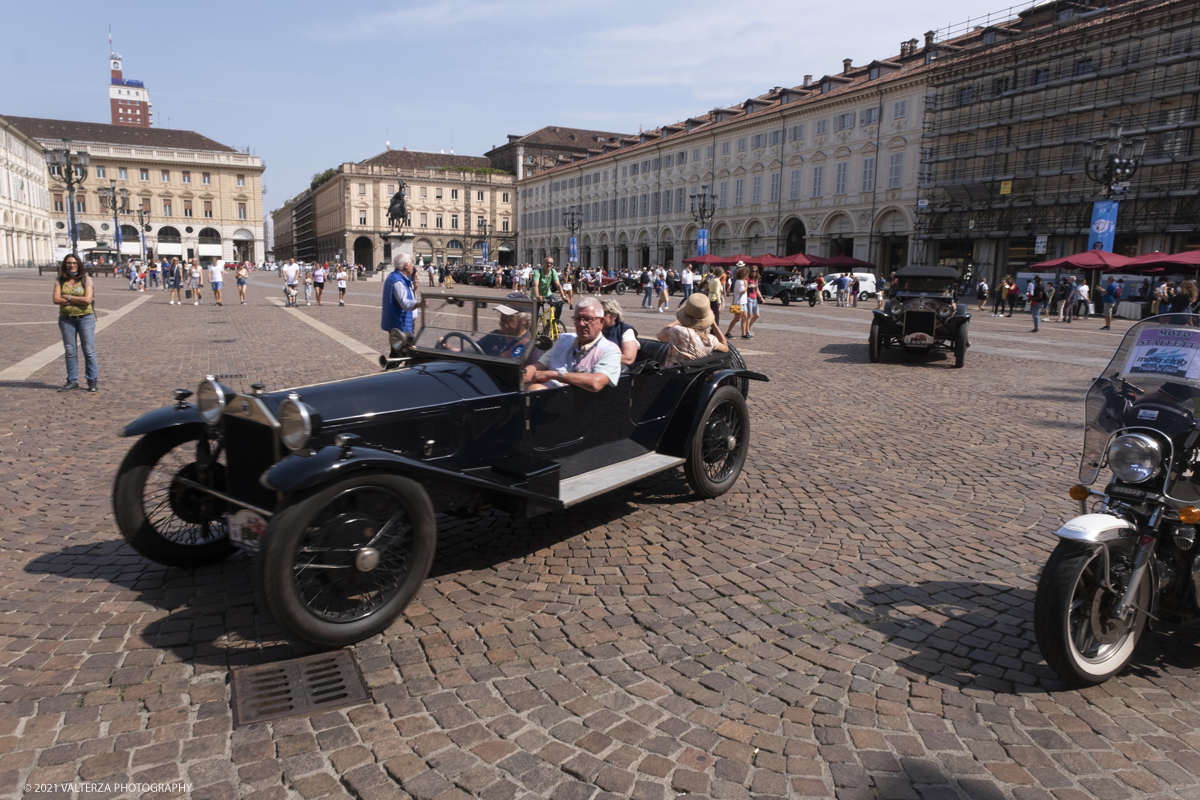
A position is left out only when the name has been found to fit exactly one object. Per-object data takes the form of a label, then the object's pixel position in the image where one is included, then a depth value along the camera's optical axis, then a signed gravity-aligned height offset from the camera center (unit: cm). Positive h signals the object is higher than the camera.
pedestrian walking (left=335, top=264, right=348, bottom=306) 2770 -55
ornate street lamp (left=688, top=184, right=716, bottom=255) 5721 +576
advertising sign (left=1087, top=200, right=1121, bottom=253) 2641 +212
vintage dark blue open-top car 329 -95
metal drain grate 295 -163
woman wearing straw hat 583 -42
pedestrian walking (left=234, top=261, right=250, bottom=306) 2753 -50
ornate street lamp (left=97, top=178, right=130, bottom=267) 4595 +368
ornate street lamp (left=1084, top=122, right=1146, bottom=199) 2512 +426
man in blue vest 847 -32
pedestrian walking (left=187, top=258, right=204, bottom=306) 2710 -57
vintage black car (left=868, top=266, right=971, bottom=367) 1298 -59
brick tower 15525 +3202
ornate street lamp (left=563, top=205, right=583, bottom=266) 6719 +525
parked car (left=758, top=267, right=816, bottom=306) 3619 -29
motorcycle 302 -95
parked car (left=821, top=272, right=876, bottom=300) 4122 -32
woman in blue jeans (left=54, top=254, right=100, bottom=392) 878 -60
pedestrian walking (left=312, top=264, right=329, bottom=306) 2636 -35
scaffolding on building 3588 +797
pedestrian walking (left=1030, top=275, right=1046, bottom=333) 2153 -43
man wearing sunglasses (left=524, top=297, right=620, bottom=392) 459 -49
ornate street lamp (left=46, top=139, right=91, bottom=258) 2735 +363
